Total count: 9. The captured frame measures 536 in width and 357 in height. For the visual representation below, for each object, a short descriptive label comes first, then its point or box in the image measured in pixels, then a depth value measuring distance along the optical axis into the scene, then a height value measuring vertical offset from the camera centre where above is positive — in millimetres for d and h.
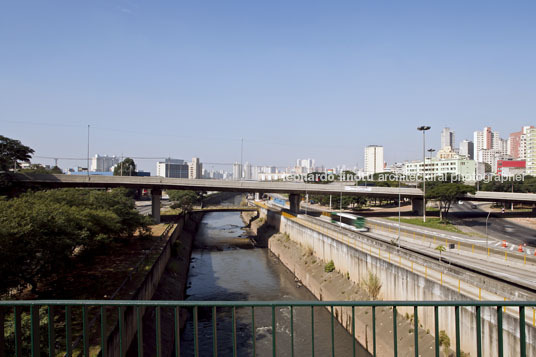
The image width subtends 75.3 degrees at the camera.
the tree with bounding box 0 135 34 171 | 58688 +5437
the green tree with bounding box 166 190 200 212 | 72750 -3283
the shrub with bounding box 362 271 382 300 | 23945 -7119
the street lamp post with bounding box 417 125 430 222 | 50581 +5867
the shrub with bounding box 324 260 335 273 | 32362 -7762
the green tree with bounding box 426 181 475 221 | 51794 -1048
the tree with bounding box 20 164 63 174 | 89588 +4294
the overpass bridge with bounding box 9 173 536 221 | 51875 -398
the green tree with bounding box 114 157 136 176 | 113694 +4892
